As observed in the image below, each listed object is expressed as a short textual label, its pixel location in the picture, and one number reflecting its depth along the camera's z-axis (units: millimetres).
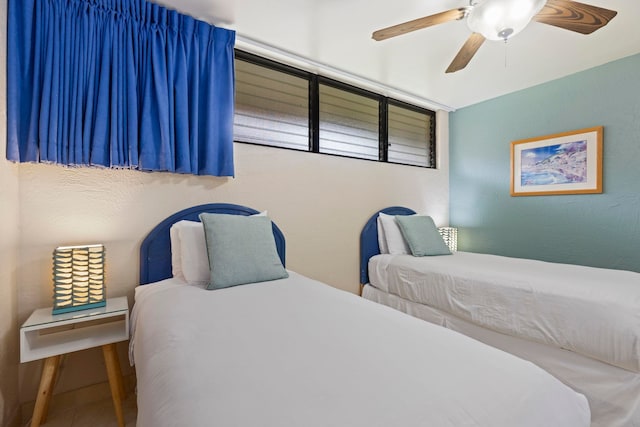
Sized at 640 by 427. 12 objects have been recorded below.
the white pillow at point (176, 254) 1789
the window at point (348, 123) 2818
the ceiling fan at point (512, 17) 1390
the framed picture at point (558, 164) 2570
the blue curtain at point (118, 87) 1484
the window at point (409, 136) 3368
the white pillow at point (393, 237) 2877
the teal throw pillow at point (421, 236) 2752
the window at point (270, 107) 2355
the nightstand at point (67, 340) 1334
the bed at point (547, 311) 1410
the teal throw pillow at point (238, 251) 1608
